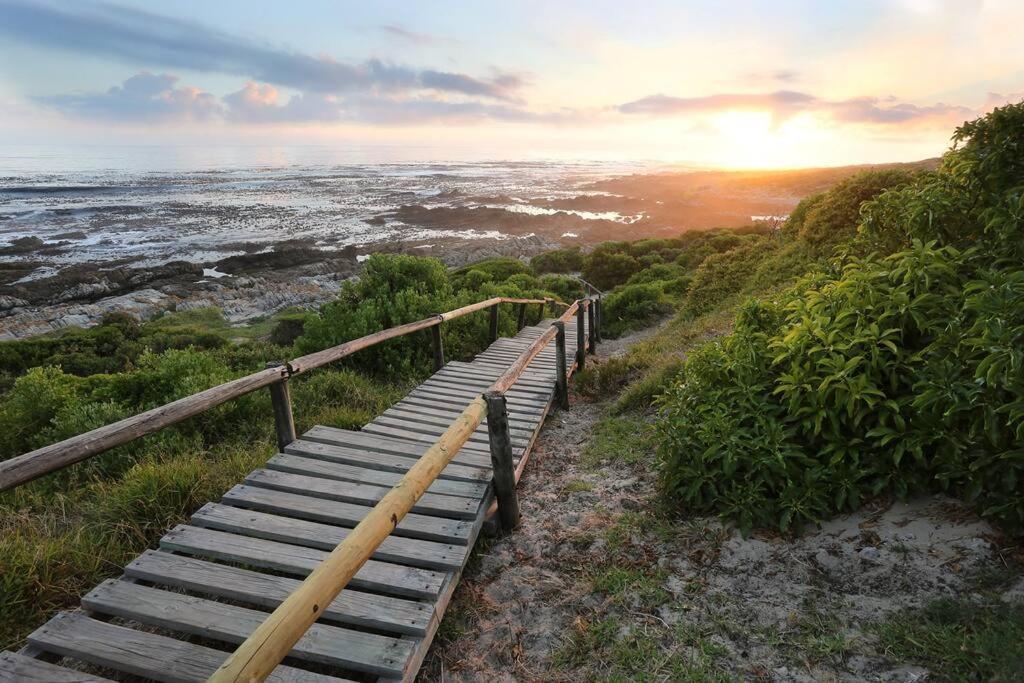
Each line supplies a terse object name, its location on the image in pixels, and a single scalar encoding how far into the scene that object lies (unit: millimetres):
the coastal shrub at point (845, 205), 9211
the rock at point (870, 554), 3018
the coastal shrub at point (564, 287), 24609
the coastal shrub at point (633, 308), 17203
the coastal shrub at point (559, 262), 35472
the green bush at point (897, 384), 2771
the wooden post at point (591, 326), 12680
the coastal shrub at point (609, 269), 28203
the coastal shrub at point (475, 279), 22156
